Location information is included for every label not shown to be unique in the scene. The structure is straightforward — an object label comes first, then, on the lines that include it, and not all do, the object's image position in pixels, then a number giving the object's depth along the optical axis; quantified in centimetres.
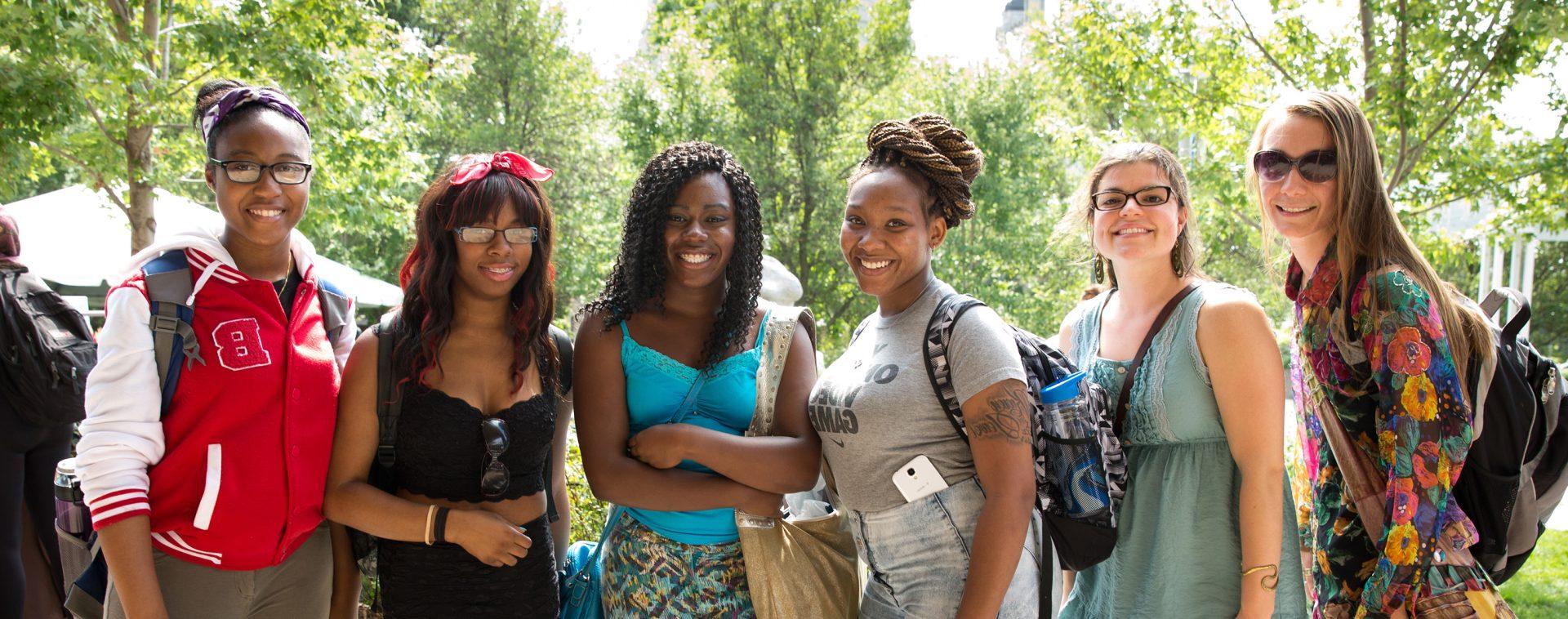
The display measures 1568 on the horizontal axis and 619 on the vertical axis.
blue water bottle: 236
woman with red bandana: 247
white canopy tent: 962
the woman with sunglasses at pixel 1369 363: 247
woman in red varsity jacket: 231
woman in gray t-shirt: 227
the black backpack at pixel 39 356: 416
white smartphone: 239
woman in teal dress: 244
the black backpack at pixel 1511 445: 264
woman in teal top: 253
